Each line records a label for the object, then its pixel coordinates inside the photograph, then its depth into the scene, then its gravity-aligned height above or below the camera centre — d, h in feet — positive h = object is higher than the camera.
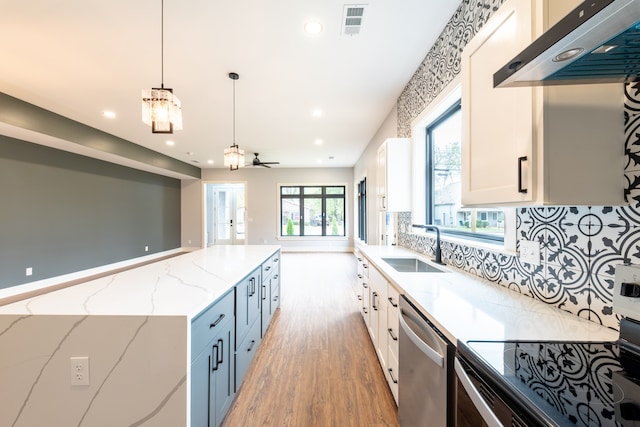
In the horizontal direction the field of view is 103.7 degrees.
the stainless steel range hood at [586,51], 1.86 +1.46
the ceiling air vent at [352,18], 6.57 +5.39
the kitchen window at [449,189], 6.30 +0.83
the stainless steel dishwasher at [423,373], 3.16 -2.36
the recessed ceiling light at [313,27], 7.18 +5.42
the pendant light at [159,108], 6.48 +2.71
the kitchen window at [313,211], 29.53 +0.37
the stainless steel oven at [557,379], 1.79 -1.42
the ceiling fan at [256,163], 20.92 +4.19
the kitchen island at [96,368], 3.68 -2.28
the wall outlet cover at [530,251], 4.14 -0.65
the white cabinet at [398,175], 9.48 +1.45
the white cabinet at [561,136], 2.86 +0.90
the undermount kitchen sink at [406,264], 8.14 -1.66
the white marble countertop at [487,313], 2.98 -1.43
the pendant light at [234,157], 12.37 +2.81
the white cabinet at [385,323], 5.59 -2.85
